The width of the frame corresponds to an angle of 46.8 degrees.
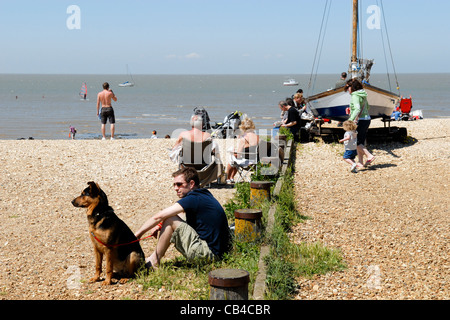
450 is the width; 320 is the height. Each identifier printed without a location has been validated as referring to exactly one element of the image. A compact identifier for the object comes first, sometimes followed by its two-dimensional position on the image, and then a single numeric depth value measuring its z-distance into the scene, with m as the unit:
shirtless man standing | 15.88
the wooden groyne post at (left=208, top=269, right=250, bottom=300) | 3.65
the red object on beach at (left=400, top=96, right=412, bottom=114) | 22.64
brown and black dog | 4.79
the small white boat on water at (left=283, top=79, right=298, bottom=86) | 126.38
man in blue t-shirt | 5.06
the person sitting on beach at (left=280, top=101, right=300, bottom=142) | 13.91
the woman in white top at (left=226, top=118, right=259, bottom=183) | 9.65
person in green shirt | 10.71
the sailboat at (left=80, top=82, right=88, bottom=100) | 64.89
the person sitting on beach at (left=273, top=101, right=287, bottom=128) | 13.80
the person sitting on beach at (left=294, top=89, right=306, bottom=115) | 15.84
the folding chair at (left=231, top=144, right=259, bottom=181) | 9.63
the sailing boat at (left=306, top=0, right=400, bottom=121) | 14.47
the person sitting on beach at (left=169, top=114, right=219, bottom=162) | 8.88
